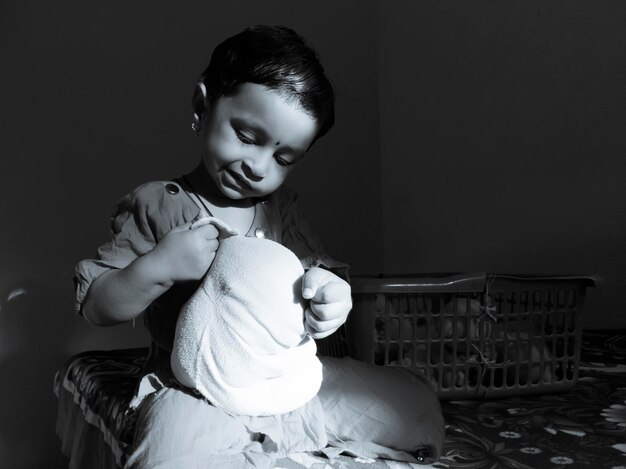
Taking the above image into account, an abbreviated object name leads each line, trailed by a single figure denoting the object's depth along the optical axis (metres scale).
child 0.74
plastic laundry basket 1.07
